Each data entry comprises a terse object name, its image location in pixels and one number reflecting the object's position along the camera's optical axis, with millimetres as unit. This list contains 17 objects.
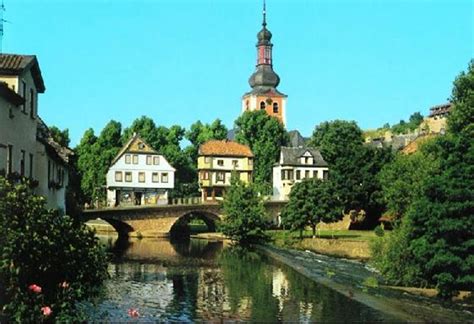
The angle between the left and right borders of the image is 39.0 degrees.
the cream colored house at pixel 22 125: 26312
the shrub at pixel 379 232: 42594
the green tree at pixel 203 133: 115875
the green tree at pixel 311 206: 65562
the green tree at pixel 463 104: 50000
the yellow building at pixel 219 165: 107688
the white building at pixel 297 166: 104375
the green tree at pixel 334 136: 103688
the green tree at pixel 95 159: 99000
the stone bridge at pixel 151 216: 77438
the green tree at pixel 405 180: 60375
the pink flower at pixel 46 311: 15373
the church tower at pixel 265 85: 142012
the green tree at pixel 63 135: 89212
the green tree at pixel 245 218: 70375
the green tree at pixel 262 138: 113000
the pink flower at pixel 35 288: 15438
